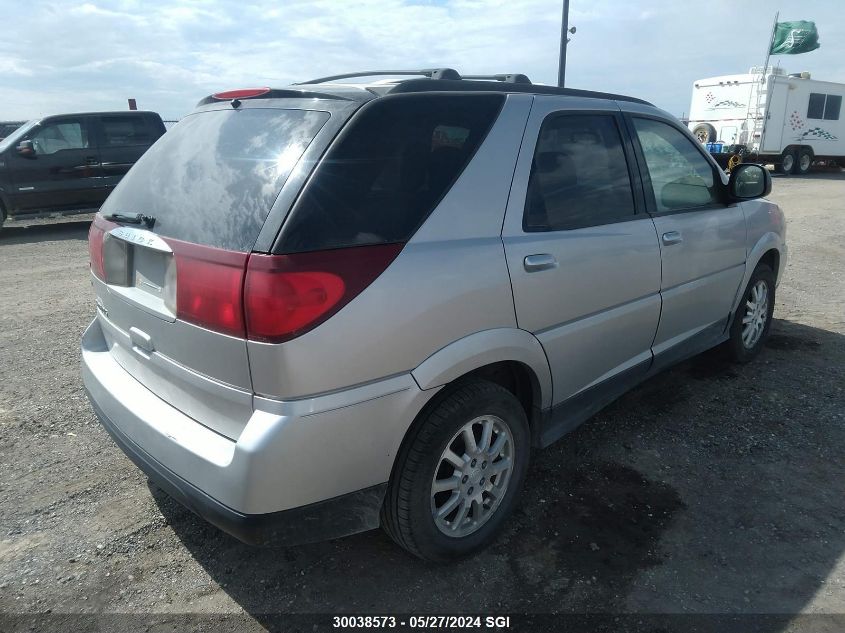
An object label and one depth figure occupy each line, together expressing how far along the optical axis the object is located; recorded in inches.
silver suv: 76.0
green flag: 858.1
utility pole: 576.7
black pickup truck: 416.5
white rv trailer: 768.9
